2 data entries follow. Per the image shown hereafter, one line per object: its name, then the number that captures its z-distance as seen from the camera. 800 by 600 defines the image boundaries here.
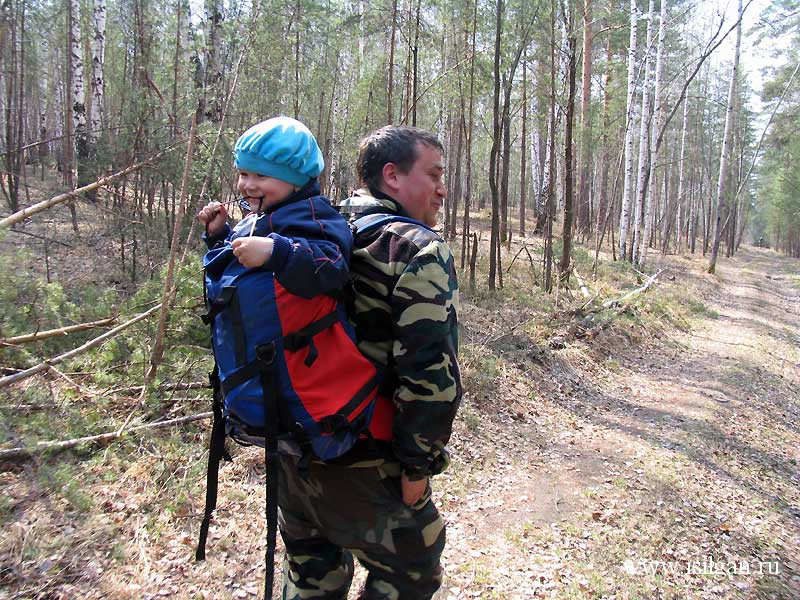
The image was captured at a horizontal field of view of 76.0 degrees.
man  1.45
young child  1.31
